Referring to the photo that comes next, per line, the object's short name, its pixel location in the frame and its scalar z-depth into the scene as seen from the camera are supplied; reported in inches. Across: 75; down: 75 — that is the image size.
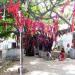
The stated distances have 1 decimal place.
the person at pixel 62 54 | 386.1
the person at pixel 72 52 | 406.4
